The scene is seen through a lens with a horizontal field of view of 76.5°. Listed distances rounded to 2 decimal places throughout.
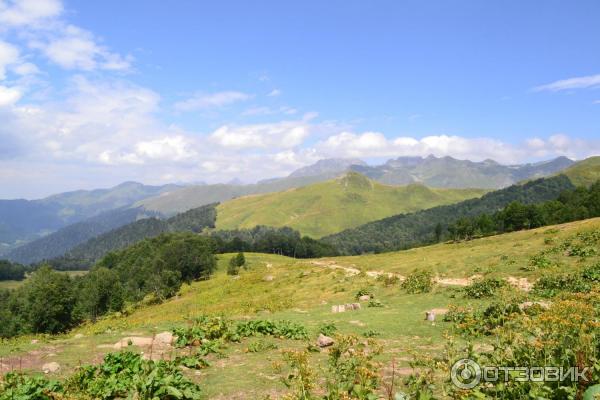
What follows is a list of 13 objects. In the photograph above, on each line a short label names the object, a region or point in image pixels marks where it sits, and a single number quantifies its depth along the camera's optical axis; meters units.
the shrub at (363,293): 34.10
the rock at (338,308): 28.16
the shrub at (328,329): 18.40
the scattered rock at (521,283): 26.28
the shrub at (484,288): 25.22
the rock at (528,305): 16.66
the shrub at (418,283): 31.82
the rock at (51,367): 13.42
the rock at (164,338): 16.93
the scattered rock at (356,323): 21.63
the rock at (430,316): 20.44
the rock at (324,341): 16.23
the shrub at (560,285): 22.41
